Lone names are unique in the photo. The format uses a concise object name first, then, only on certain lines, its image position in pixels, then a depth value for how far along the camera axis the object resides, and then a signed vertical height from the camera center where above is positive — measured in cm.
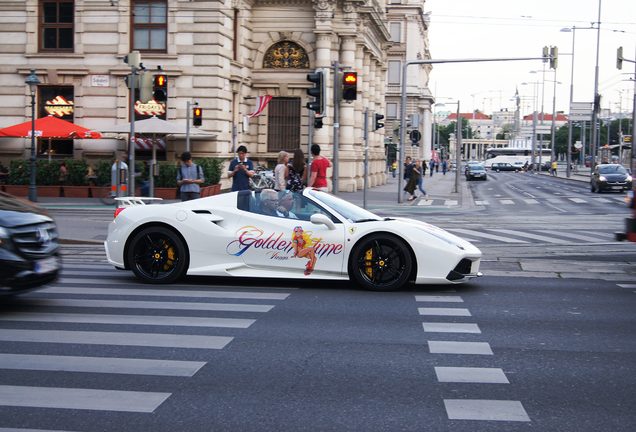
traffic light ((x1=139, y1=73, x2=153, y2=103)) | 1639 +187
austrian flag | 3193 +301
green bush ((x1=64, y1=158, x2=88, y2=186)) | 2597 -33
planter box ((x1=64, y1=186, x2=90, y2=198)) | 2581 -105
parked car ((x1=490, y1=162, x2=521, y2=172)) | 10931 +106
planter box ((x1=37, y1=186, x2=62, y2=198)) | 2592 -107
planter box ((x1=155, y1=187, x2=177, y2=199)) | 2508 -101
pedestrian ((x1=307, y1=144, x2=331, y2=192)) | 1368 -2
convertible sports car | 842 -93
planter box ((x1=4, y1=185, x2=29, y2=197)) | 2523 -104
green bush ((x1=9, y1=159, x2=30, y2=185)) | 2592 -43
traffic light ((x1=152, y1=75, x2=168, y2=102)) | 1862 +215
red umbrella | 2591 +126
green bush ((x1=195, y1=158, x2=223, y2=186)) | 2650 -14
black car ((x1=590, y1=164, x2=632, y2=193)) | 3797 -22
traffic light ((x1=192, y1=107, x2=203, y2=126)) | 2634 +192
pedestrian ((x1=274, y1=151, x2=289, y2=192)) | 1351 -16
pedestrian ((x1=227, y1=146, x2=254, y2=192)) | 1423 -12
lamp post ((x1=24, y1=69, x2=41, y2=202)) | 2281 +90
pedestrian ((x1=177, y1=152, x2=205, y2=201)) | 1481 -30
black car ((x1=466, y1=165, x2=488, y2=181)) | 6119 +0
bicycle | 2792 -43
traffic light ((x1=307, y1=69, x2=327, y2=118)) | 1612 +188
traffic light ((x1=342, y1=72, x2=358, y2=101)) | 1617 +198
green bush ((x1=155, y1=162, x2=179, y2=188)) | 2542 -39
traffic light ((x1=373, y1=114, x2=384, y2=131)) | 2755 +204
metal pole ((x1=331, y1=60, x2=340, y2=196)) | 1650 +108
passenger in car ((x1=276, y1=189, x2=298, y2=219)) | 877 -46
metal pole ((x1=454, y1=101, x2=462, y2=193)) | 3866 +134
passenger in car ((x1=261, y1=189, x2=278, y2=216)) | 883 -44
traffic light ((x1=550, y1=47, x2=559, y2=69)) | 2690 +458
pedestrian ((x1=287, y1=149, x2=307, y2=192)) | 1352 -5
